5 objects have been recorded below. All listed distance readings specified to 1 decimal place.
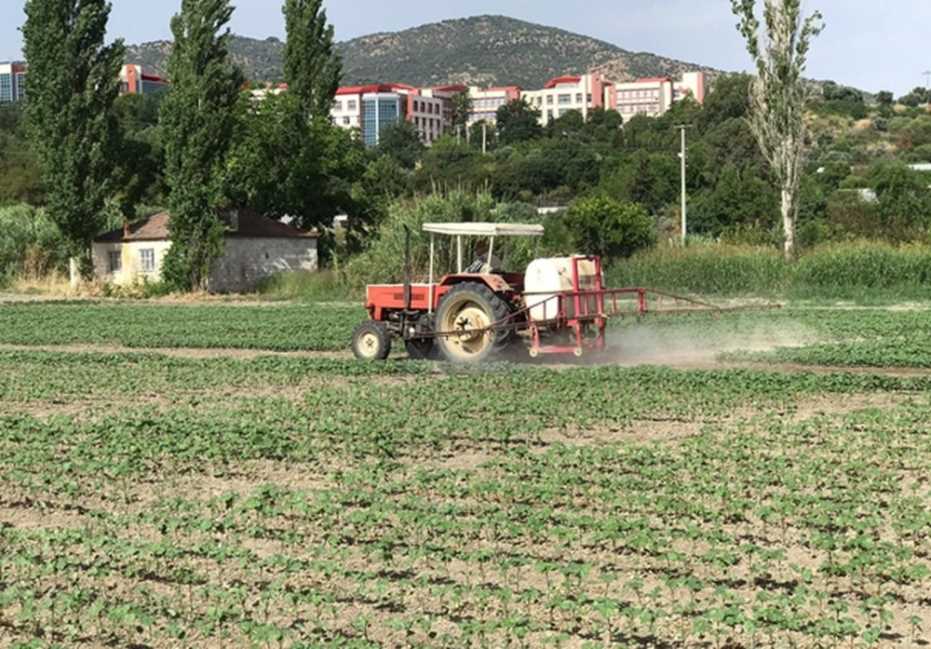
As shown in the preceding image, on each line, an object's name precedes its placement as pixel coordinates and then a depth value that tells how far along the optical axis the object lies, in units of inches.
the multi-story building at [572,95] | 7258.9
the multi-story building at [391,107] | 6815.9
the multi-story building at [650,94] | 7583.7
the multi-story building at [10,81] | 7398.1
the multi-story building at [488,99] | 7559.1
